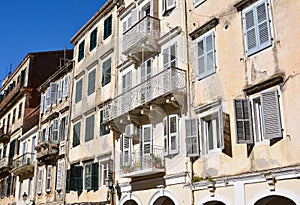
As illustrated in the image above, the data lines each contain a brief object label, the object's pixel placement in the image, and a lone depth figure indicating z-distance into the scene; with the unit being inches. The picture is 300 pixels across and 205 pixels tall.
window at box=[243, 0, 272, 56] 486.6
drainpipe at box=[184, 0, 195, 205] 559.8
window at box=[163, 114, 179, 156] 609.9
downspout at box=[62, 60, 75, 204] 956.8
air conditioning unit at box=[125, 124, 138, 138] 706.8
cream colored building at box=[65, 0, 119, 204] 820.6
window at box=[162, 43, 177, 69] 658.2
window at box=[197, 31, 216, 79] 571.5
